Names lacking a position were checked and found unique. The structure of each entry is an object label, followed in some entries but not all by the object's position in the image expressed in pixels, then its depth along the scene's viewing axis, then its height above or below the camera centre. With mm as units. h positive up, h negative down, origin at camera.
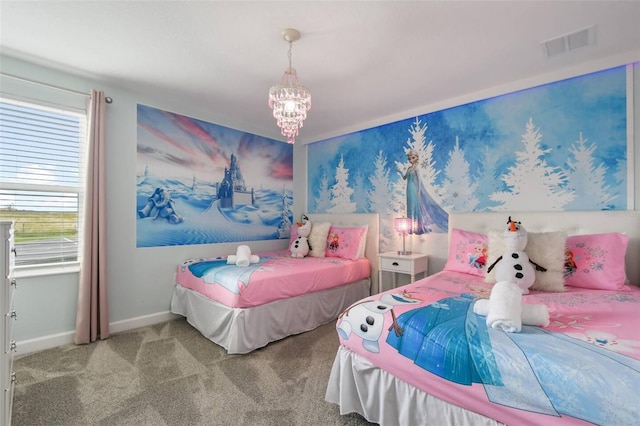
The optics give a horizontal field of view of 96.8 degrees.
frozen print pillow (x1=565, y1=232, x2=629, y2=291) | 1899 -304
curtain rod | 2270 +1082
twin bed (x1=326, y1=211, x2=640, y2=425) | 960 -530
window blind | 2309 +287
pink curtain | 2498 -265
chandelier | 2014 +821
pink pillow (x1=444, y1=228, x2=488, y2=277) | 2385 -319
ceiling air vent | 1929 +1254
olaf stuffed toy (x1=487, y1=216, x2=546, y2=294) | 1890 -314
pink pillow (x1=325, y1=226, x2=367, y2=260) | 3439 -330
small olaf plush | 3492 -355
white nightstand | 2939 -512
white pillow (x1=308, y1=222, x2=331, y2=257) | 3559 -299
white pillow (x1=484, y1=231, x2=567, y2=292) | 1928 -278
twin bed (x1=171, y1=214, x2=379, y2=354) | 2348 -773
